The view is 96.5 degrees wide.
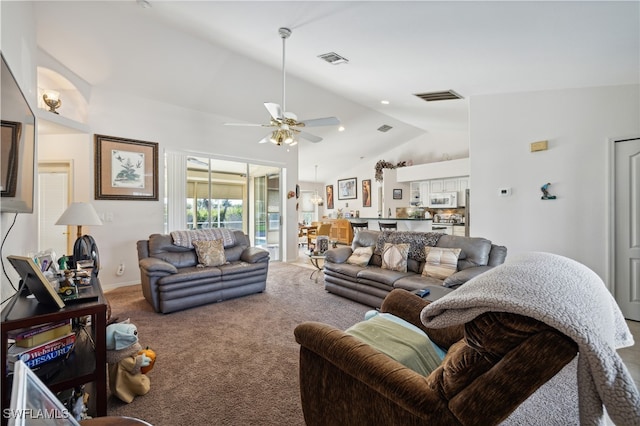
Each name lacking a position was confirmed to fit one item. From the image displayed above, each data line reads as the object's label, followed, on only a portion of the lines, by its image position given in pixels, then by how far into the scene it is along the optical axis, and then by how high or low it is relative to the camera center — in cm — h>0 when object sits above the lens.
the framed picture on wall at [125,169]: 427 +70
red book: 143 -73
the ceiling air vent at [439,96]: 426 +183
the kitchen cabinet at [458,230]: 750 -47
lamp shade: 284 -2
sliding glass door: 511 +33
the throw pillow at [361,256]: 404 -63
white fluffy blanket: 70 -28
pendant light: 1125 +54
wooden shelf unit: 134 -68
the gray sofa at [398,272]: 308 -71
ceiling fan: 318 +108
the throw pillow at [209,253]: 395 -56
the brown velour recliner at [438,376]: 77 -59
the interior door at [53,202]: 441 +18
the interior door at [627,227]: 308 -17
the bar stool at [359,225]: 782 -35
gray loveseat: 329 -77
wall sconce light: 360 +145
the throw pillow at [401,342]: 132 -64
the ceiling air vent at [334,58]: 353 +196
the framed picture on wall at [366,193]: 1033 +72
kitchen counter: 658 -17
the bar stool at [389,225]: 670 -30
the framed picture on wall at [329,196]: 1193 +70
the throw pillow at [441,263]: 328 -60
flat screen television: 150 +39
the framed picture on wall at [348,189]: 1087 +93
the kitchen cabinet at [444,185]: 777 +76
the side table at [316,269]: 486 -100
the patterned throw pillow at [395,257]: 371 -59
